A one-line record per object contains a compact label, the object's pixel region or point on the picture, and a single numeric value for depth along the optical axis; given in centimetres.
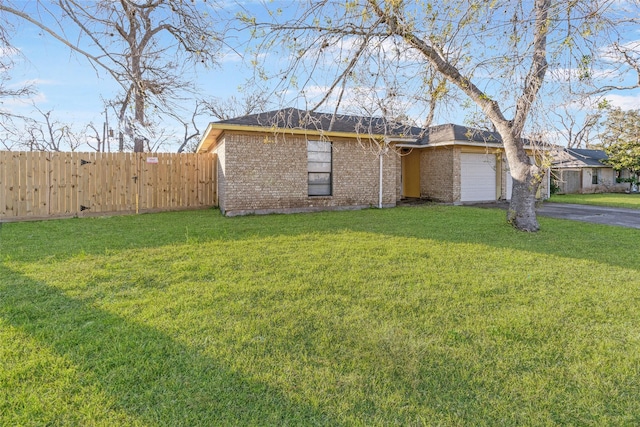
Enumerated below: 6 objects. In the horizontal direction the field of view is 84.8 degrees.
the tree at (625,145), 2512
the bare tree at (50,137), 2005
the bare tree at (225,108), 2524
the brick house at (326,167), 1095
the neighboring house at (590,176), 2512
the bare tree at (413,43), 522
